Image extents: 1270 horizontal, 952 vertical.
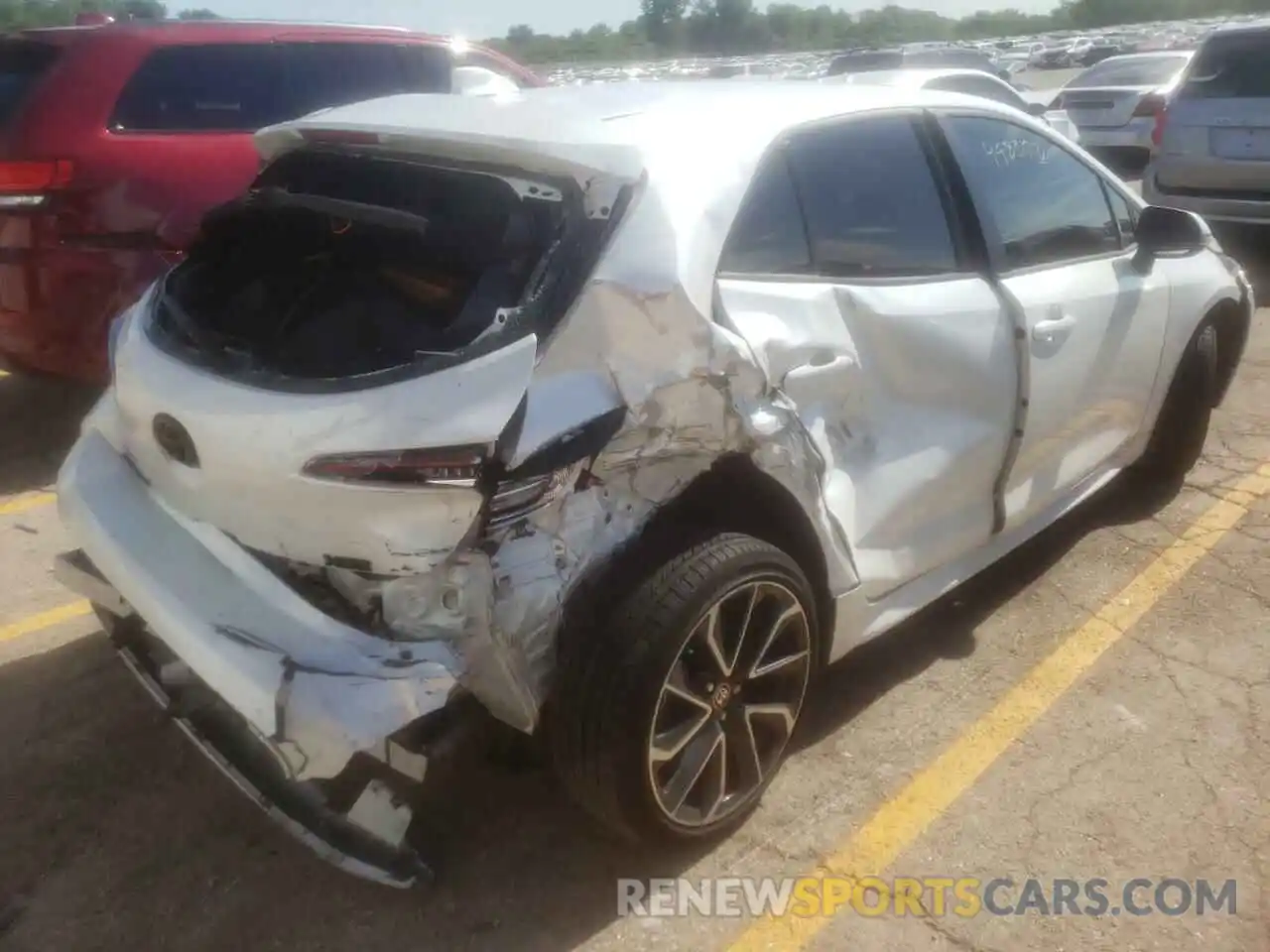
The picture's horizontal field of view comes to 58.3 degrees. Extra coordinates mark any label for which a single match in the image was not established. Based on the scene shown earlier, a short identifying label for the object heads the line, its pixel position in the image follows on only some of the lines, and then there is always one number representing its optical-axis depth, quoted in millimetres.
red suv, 4621
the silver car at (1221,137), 8312
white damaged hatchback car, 2176
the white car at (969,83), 9117
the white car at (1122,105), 12914
